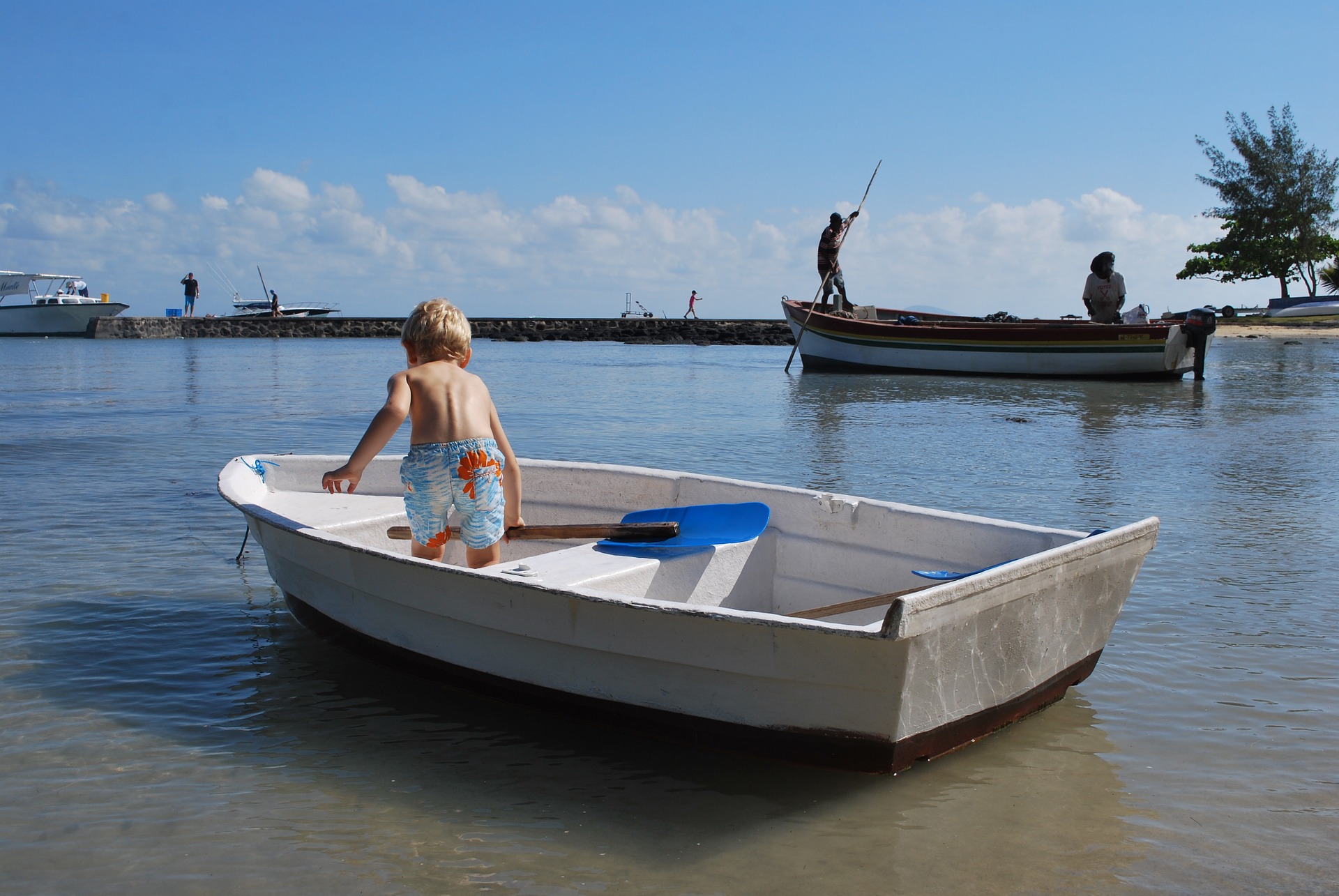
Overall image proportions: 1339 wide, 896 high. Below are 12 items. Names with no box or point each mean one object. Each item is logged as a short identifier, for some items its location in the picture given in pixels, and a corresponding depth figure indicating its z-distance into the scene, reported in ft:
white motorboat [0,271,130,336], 157.69
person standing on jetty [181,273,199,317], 156.97
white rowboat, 10.21
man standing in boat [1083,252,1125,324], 61.93
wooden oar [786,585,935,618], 12.43
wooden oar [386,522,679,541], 14.88
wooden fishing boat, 65.36
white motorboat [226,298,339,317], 194.90
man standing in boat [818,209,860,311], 69.72
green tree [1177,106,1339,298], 151.23
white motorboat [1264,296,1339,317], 141.90
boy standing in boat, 13.26
